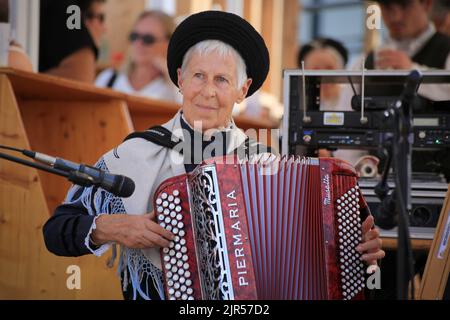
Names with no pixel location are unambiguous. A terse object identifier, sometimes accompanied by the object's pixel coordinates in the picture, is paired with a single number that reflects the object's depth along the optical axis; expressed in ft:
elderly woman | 16.89
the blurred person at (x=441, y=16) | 40.70
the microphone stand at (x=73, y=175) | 13.96
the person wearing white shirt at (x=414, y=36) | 33.42
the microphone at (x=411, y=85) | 13.58
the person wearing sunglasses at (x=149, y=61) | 42.60
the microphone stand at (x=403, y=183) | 13.57
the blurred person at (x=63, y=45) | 30.50
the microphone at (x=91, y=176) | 13.97
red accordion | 15.07
